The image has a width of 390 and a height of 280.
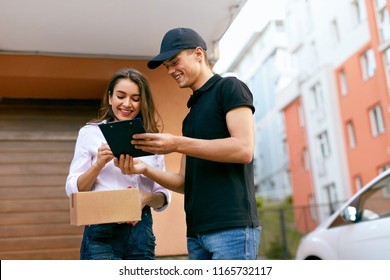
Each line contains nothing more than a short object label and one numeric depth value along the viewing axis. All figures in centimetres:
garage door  351
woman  203
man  183
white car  342
